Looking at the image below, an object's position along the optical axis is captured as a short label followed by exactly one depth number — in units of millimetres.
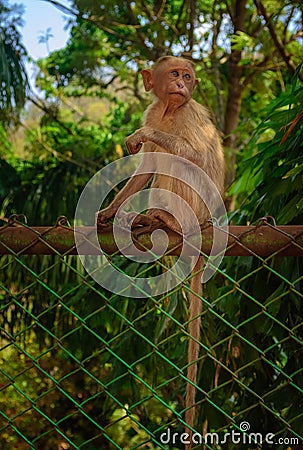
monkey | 2779
